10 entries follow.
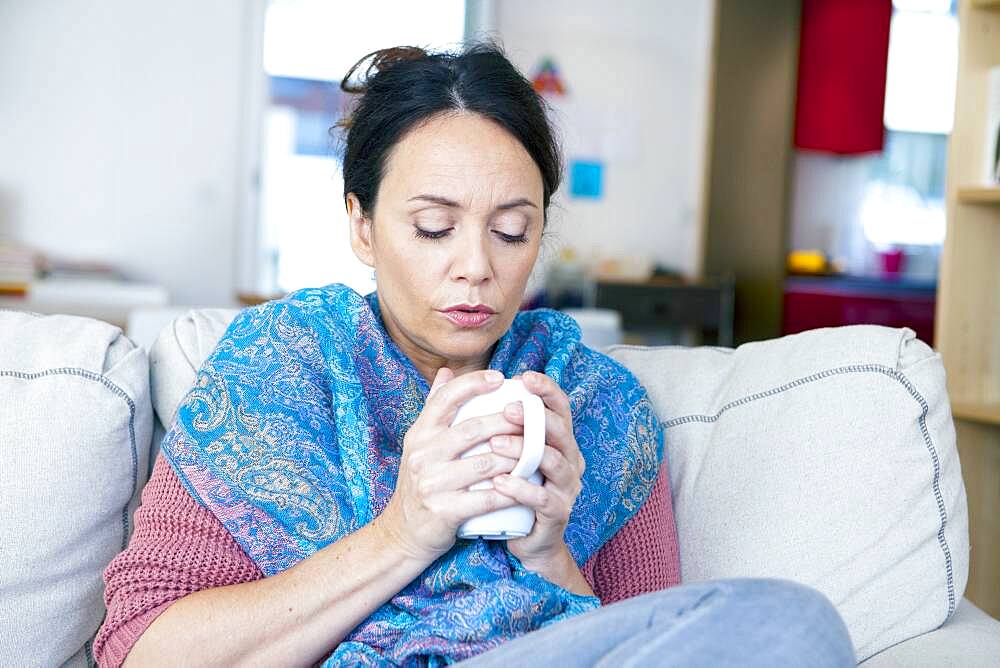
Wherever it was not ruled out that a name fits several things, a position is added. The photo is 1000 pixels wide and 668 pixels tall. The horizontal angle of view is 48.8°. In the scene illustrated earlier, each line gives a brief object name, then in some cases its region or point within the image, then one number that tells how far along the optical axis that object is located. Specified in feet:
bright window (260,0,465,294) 17.52
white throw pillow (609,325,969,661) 4.59
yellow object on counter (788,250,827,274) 17.56
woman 3.47
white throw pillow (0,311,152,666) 4.29
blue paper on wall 18.84
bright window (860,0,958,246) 18.85
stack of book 13.62
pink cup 18.25
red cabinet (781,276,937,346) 16.19
